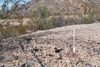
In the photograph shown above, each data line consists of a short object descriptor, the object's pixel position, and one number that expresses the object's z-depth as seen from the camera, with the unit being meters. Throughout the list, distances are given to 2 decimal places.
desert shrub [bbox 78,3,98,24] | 10.09
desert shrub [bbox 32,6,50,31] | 7.96
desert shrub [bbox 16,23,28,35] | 5.90
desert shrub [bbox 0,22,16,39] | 5.13
